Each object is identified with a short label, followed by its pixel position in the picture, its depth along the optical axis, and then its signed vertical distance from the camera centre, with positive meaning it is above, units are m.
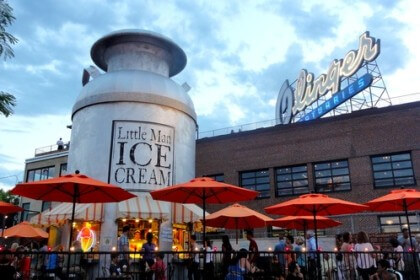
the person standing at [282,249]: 10.25 -0.02
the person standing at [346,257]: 11.72 -0.25
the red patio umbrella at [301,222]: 15.23 +1.01
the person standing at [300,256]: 11.87 -0.25
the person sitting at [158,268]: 10.69 -0.48
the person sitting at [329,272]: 12.55 -0.76
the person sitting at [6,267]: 7.60 -0.31
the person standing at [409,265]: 11.04 -0.46
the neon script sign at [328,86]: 30.73 +13.18
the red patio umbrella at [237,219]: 13.40 +1.02
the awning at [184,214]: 16.25 +1.34
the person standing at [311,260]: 11.50 -0.34
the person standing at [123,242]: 13.40 +0.23
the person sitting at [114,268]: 10.70 -0.47
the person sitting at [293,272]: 10.26 -0.58
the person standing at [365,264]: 10.53 -0.40
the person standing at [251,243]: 12.18 +0.16
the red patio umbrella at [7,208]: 13.02 +1.29
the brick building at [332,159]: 26.33 +6.26
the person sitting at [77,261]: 11.43 -0.41
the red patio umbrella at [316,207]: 11.57 +1.21
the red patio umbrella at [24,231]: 15.38 +0.69
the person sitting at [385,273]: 8.80 -0.53
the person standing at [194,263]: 11.57 -0.42
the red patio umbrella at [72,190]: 9.88 +1.49
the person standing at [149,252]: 10.50 -0.06
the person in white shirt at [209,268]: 11.38 -0.54
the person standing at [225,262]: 10.07 -0.32
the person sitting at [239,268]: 9.59 -0.44
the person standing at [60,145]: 46.94 +11.60
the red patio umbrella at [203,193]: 10.56 +1.50
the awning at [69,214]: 14.66 +1.25
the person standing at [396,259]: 11.06 -0.31
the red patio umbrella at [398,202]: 11.48 +1.33
